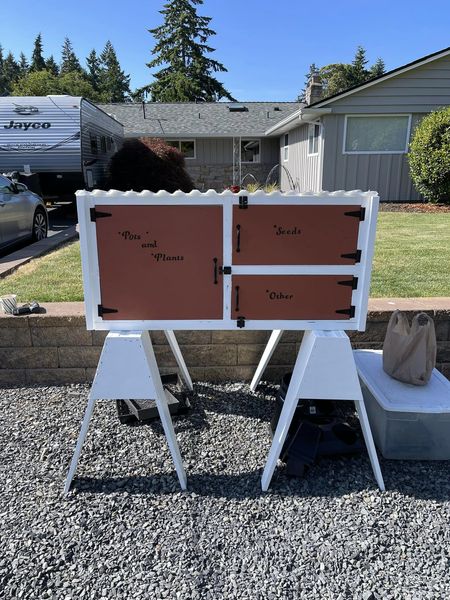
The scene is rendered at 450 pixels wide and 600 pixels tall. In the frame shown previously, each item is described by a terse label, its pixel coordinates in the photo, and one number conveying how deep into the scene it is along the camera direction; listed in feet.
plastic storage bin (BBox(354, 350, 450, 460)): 8.13
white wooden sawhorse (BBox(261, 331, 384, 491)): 7.41
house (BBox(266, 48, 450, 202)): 40.65
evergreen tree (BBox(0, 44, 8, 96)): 220.96
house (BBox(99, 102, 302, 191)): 63.10
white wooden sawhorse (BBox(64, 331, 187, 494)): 7.37
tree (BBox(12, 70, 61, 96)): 134.51
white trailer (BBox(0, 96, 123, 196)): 38.09
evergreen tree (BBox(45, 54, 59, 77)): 220.19
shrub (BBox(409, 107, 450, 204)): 35.63
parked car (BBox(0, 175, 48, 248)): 22.78
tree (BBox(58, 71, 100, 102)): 147.23
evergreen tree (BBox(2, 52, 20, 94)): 229.66
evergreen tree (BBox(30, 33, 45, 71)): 213.66
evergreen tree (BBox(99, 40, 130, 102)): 210.18
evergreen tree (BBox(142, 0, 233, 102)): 135.33
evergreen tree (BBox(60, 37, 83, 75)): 248.11
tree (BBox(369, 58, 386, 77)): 215.59
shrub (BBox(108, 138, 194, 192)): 38.87
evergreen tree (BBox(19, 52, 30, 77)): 235.61
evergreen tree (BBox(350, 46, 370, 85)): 189.88
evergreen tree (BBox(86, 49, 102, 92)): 238.93
